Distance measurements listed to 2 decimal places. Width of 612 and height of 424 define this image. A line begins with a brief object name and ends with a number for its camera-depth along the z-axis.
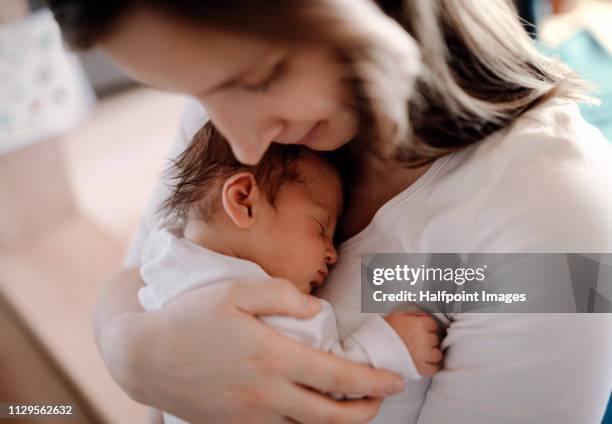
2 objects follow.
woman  0.50
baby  0.72
